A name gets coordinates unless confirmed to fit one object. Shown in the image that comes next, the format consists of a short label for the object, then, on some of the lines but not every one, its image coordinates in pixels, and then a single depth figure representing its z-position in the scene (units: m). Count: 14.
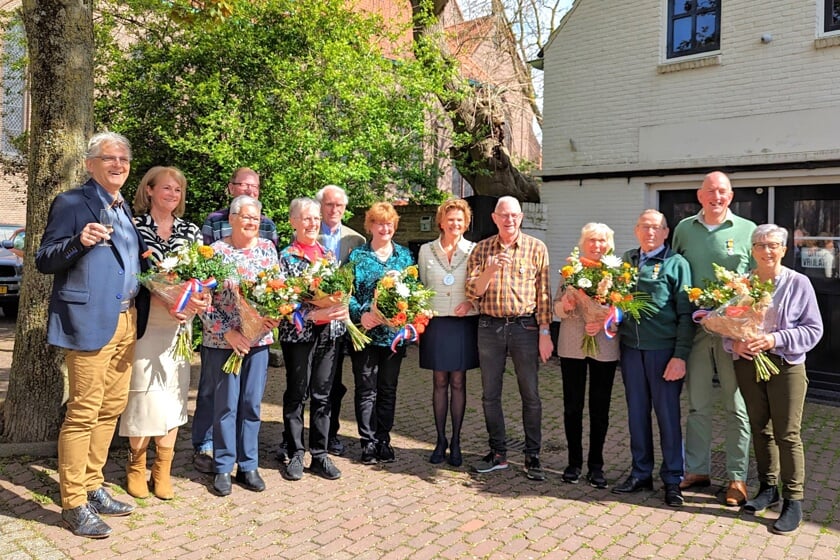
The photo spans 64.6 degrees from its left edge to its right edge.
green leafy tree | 9.12
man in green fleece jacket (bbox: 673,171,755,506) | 4.75
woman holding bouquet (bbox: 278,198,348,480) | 4.93
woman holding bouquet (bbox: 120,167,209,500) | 4.44
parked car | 14.30
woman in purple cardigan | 4.25
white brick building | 8.54
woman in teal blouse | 5.21
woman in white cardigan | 5.23
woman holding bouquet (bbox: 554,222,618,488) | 4.85
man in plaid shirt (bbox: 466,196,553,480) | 5.02
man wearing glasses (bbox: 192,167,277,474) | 5.09
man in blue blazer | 3.95
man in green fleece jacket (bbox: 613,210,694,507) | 4.70
